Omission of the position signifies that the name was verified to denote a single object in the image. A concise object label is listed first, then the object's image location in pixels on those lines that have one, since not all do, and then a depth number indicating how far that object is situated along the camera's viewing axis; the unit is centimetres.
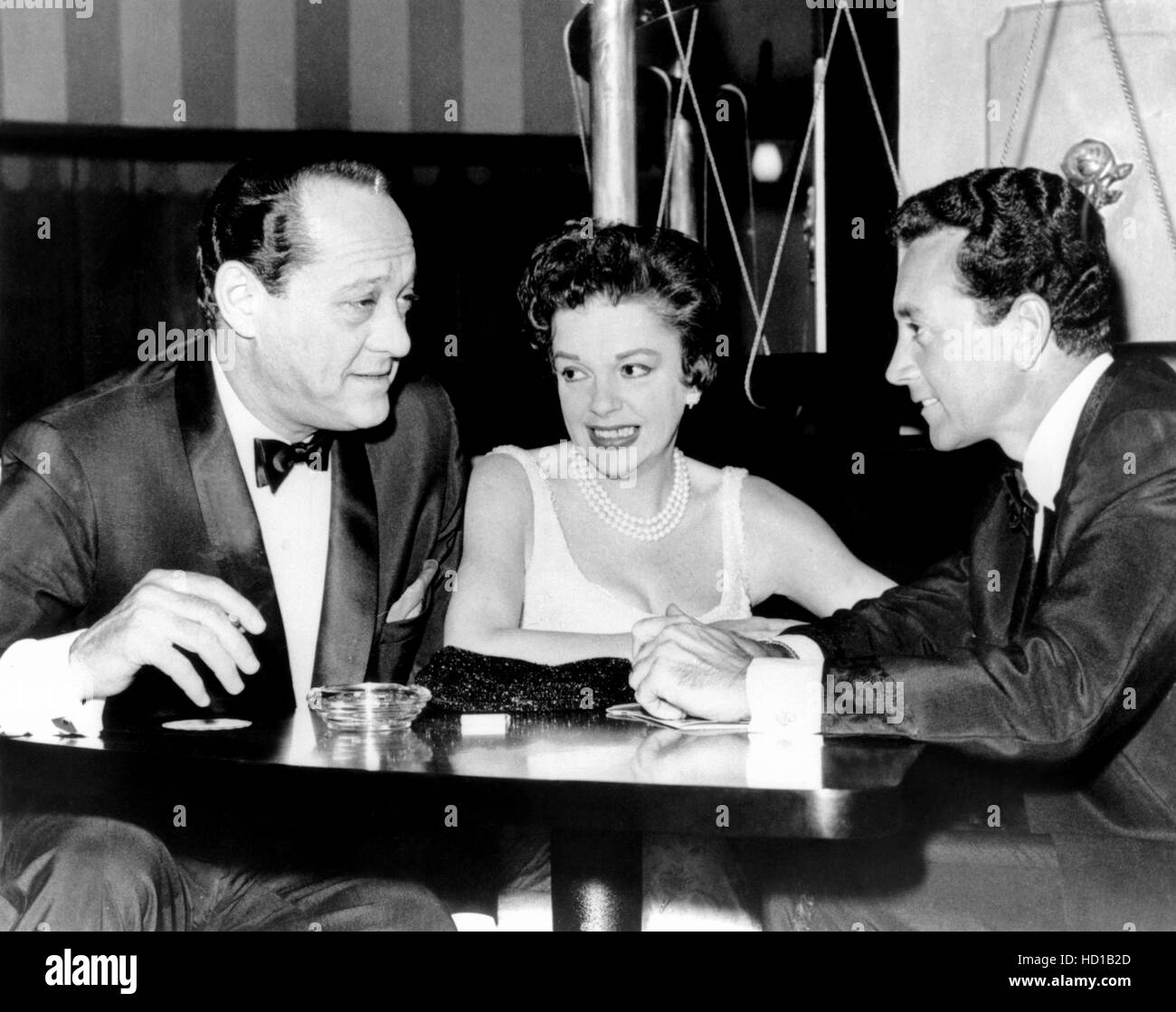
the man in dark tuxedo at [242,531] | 182
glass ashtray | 179
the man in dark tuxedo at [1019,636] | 173
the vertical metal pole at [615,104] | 272
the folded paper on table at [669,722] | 179
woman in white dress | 251
